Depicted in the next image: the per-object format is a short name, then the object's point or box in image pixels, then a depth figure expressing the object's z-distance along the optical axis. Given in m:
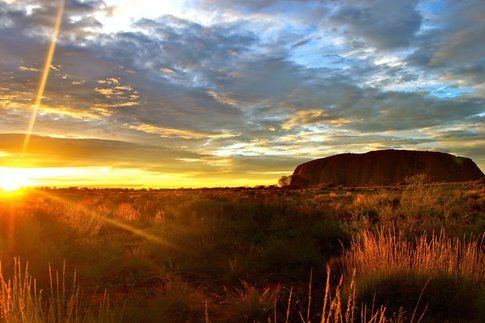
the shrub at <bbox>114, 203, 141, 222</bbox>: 17.31
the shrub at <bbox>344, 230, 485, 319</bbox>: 6.41
